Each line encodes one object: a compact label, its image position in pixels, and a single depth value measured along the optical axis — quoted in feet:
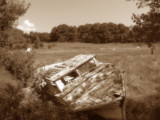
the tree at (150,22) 27.66
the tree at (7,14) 38.83
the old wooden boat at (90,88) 23.94
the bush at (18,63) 38.64
